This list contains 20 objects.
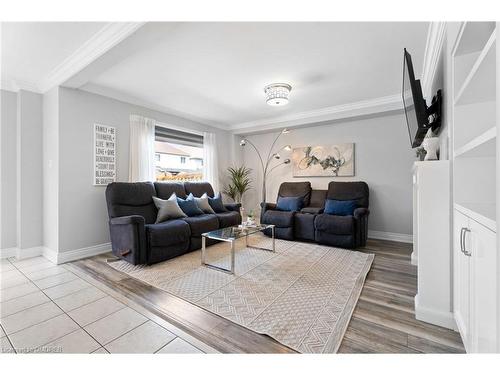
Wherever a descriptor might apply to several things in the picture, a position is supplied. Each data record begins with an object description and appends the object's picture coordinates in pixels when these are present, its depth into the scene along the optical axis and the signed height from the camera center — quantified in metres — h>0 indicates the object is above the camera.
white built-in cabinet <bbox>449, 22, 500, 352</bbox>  0.94 -0.03
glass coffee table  2.58 -0.58
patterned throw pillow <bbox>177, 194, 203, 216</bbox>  3.68 -0.32
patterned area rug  1.60 -0.96
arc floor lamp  5.11 +0.57
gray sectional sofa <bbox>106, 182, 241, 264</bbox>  2.71 -0.52
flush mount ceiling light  3.10 +1.29
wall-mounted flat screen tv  1.73 +0.68
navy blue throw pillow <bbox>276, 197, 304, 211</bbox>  4.23 -0.32
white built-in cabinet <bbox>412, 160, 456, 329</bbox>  1.62 -0.42
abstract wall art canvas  4.34 +0.51
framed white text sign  3.30 +0.48
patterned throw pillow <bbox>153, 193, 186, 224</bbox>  3.30 -0.33
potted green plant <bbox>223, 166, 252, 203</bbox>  5.28 +0.08
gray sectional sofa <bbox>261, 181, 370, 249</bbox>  3.37 -0.50
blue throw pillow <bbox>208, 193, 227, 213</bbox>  4.23 -0.32
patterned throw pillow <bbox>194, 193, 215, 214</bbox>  3.94 -0.31
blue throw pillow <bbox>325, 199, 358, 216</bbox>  3.68 -0.35
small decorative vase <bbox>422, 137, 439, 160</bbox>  1.86 +0.31
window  4.34 +0.65
